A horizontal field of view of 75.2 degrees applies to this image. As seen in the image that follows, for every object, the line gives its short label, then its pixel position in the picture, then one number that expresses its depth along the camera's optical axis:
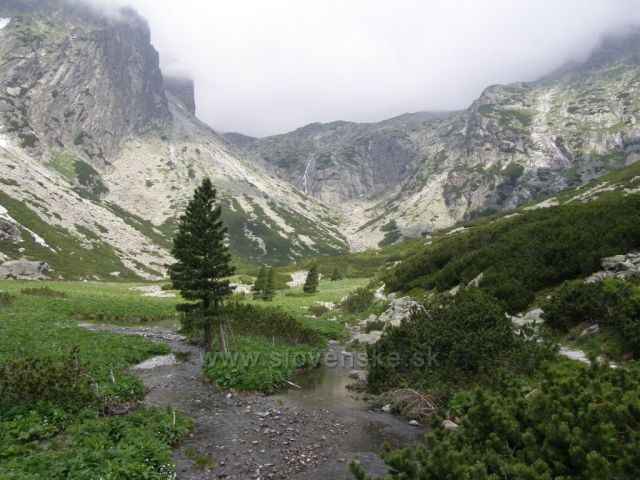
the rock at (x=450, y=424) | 14.37
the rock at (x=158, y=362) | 24.08
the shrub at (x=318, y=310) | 49.81
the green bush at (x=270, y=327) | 31.92
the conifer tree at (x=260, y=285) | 63.36
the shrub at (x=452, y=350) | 17.00
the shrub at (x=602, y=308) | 15.56
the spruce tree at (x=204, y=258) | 24.91
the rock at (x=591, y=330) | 17.84
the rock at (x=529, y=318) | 20.95
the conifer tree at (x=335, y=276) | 93.02
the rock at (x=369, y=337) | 33.09
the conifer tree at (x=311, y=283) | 69.00
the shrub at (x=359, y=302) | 47.69
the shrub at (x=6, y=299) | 38.38
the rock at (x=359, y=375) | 23.25
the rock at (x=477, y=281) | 29.33
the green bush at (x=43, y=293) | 49.72
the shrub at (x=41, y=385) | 14.30
